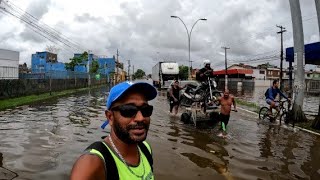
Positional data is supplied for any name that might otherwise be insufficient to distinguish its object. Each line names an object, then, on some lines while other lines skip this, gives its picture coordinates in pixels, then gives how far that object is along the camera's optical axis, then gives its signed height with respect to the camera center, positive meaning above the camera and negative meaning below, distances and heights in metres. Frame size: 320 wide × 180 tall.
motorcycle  8.83 -0.34
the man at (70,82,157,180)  1.38 -0.31
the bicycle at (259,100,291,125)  9.58 -1.22
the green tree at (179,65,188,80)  86.20 +6.42
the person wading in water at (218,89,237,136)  7.66 -0.74
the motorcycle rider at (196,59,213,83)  8.74 +0.53
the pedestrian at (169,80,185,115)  11.11 -0.36
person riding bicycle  9.73 -0.33
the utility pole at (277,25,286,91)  33.22 +8.12
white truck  29.55 +1.78
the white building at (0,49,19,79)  29.87 +3.54
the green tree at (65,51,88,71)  47.41 +4.82
